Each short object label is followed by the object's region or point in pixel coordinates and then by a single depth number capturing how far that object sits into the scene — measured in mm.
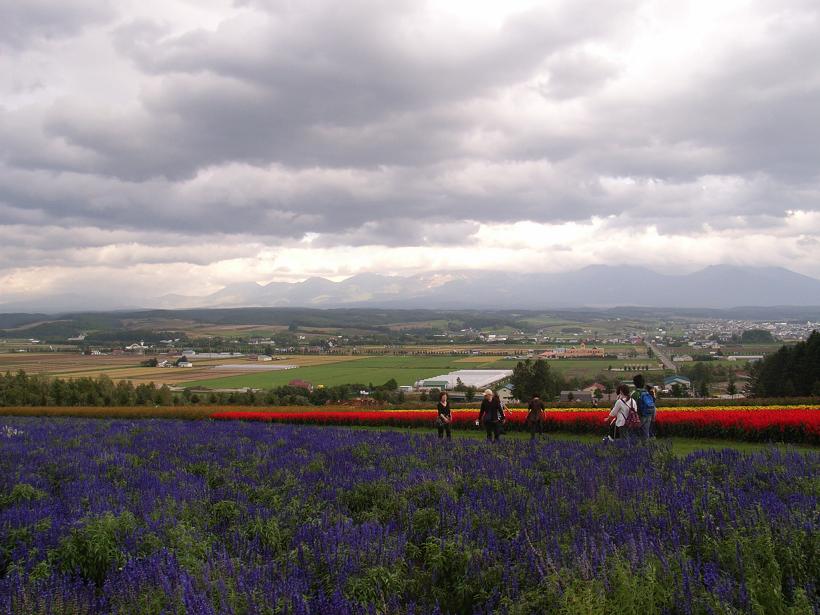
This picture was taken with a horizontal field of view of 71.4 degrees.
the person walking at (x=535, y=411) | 16688
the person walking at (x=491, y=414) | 15852
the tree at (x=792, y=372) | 44622
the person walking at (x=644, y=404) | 13742
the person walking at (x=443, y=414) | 16094
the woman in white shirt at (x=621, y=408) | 13859
